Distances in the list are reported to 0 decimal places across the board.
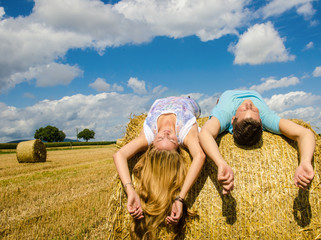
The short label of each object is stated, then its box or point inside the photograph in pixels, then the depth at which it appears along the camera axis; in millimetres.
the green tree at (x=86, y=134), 98319
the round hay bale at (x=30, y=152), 13734
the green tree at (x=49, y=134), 86688
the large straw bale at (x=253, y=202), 2861
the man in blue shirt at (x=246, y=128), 2600
